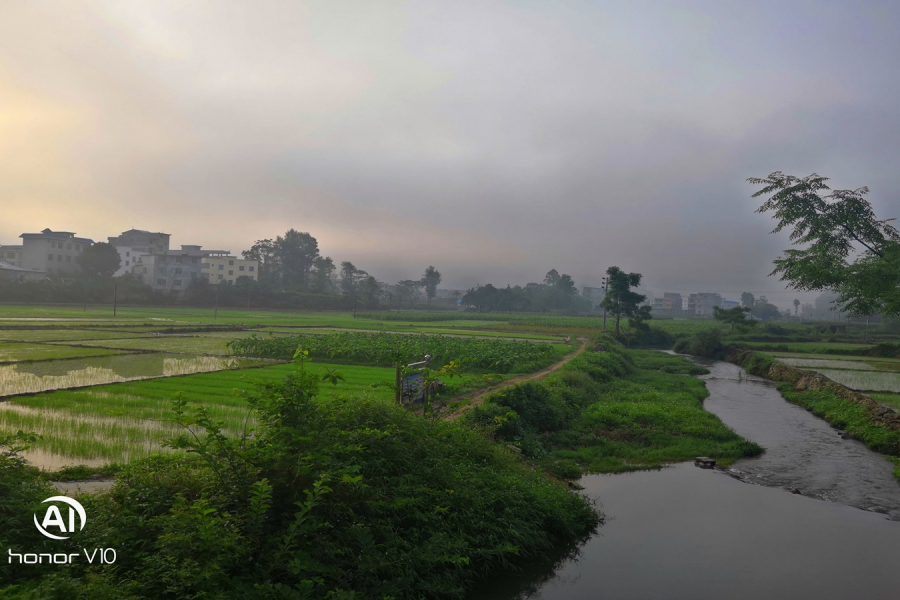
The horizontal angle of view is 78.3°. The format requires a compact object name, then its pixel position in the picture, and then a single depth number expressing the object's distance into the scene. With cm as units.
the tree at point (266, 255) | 12159
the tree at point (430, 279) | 14950
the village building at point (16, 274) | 6957
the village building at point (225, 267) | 10012
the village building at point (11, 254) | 9584
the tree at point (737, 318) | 5856
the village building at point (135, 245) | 10300
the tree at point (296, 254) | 12194
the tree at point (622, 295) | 5541
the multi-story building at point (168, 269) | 9262
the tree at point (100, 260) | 8369
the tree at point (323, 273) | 11300
